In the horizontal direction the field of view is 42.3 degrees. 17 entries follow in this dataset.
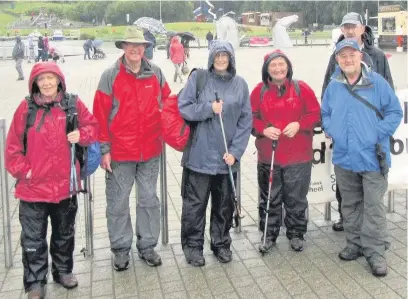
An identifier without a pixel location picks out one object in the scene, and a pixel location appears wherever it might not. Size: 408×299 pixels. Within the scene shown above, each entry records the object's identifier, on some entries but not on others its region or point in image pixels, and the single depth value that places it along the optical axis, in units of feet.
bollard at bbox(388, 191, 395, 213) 18.67
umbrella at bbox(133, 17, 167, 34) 141.69
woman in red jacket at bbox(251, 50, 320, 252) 14.58
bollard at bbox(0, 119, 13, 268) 14.28
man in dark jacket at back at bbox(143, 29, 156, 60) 54.12
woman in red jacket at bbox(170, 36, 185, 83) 62.08
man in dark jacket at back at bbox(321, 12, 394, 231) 15.65
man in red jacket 13.47
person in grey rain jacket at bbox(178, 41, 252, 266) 13.71
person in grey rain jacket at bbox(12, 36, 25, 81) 69.97
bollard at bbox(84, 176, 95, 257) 15.10
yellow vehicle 117.25
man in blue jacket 13.47
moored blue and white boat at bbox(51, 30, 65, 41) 190.29
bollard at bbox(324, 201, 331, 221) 17.95
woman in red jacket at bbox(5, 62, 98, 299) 12.17
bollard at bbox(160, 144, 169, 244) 15.83
